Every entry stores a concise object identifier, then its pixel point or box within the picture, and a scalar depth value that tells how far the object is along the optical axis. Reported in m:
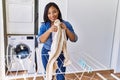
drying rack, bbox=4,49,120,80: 2.21
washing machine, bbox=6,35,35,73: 2.26
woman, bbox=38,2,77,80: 1.79
